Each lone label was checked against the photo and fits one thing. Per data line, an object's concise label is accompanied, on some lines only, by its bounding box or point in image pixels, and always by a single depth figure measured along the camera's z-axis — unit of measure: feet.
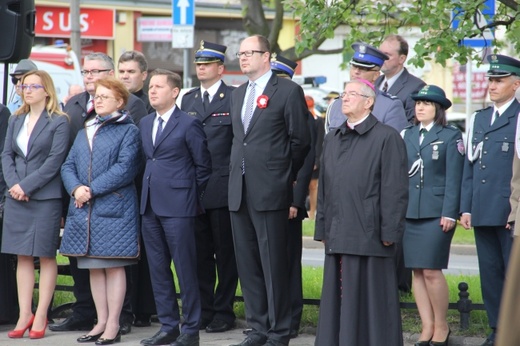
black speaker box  53.16
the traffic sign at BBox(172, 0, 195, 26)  101.70
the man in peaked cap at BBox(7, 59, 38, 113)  55.98
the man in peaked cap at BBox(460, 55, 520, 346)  43.37
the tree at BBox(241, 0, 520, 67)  52.17
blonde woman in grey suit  47.25
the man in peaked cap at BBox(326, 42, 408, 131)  46.99
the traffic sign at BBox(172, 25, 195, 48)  100.57
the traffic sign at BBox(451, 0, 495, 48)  53.06
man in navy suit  45.11
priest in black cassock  39.06
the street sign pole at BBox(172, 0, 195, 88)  100.76
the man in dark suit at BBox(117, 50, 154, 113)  52.08
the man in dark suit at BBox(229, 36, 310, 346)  44.19
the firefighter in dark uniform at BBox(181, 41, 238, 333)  48.69
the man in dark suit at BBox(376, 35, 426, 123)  52.45
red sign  171.39
